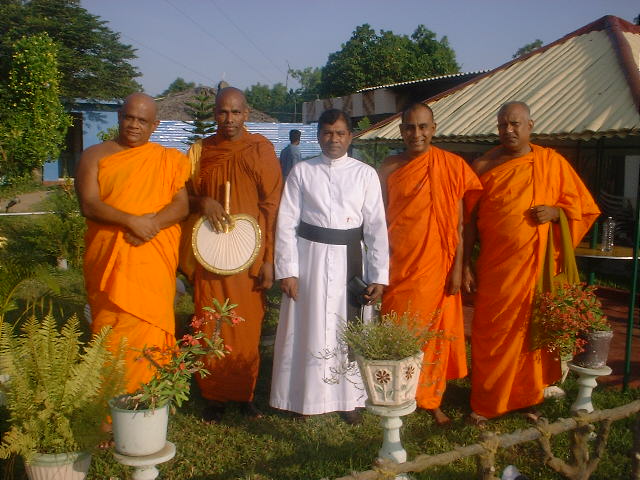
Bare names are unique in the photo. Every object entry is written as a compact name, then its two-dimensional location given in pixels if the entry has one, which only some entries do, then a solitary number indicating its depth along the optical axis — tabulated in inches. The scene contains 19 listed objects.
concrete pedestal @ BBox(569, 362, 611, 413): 152.9
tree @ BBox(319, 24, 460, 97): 1498.5
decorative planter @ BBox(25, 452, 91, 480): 103.9
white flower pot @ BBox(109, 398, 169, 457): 100.9
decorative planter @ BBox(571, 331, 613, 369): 151.9
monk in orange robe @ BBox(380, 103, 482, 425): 161.9
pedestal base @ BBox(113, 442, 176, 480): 101.7
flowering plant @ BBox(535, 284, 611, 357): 151.5
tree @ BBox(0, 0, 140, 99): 980.6
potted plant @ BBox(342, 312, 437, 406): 112.5
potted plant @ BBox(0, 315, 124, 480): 104.5
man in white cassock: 158.9
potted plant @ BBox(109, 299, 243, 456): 101.3
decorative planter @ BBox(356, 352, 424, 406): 112.1
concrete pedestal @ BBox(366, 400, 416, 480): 114.0
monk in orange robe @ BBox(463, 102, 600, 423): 163.6
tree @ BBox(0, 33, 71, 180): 807.7
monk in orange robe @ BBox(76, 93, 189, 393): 149.2
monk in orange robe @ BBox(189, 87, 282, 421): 163.5
